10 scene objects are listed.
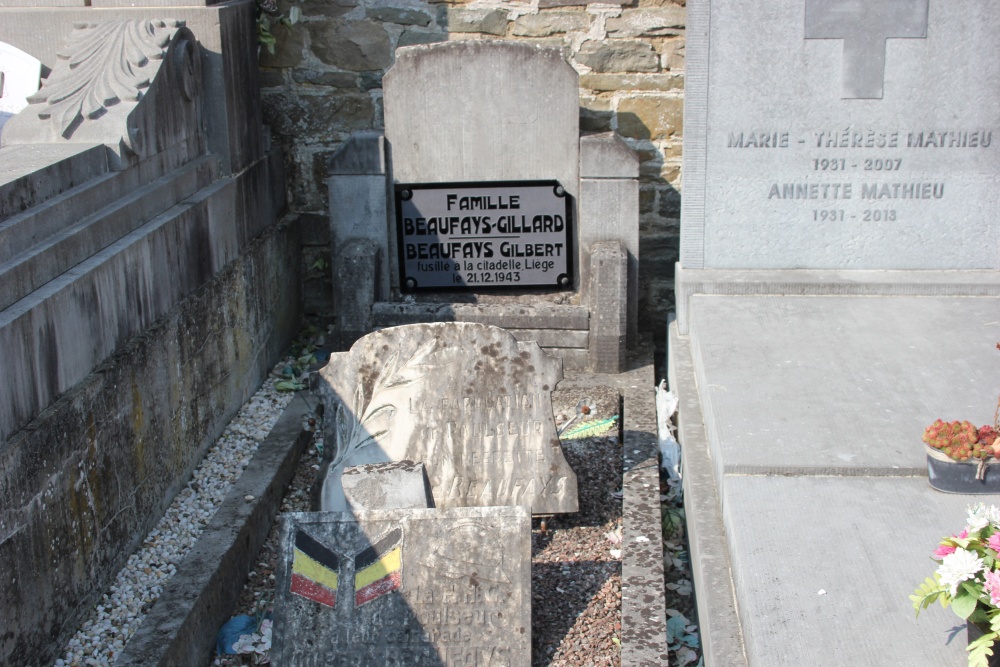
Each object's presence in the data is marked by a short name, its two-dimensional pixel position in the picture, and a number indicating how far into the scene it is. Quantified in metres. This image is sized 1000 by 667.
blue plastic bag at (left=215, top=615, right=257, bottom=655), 3.76
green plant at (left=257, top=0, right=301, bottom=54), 6.17
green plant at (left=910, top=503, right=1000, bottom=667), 2.43
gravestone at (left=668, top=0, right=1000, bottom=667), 4.35
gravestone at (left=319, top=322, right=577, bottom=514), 4.30
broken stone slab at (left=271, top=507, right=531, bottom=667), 3.48
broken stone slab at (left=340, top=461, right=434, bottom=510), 3.91
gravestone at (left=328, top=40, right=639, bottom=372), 5.71
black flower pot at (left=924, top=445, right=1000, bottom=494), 3.36
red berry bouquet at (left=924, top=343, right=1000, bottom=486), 3.31
